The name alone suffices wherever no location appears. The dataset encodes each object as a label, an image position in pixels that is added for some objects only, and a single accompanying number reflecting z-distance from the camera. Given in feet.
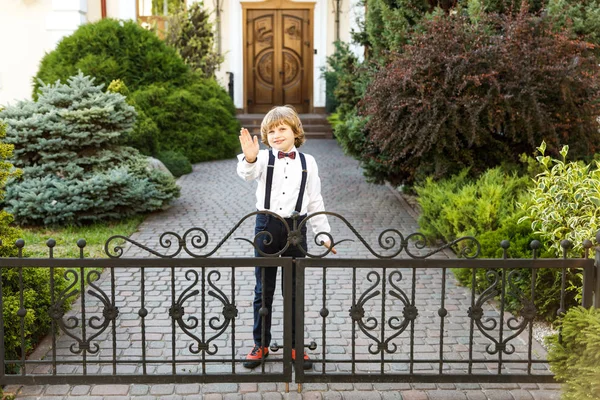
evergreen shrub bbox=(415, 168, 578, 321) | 18.86
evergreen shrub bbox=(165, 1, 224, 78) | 56.08
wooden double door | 66.13
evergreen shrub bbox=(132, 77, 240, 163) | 44.57
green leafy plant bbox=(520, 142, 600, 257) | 17.22
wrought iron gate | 14.10
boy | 15.30
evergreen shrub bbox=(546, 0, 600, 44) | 30.73
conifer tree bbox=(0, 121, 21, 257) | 17.03
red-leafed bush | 26.73
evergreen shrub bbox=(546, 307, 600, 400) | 11.57
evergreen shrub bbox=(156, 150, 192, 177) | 42.57
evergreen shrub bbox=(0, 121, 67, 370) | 15.74
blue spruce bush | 28.78
